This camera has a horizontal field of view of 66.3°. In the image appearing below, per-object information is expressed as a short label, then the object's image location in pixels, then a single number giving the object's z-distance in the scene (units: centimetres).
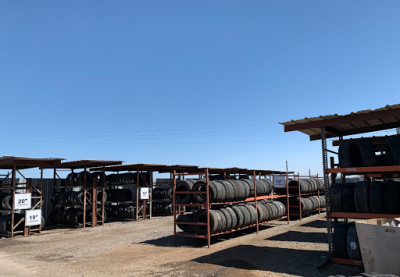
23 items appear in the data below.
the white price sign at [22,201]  1552
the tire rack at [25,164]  1540
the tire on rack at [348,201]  805
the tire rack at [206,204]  1165
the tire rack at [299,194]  1836
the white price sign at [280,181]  1756
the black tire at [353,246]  771
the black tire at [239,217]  1298
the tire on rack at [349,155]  849
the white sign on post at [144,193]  2125
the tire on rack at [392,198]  737
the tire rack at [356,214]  739
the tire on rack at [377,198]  759
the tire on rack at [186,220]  1257
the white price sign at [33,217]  1580
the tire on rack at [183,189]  1259
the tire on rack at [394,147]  779
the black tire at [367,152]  815
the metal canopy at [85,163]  1786
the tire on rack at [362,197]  776
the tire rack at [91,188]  1825
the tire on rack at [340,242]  799
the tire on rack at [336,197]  820
